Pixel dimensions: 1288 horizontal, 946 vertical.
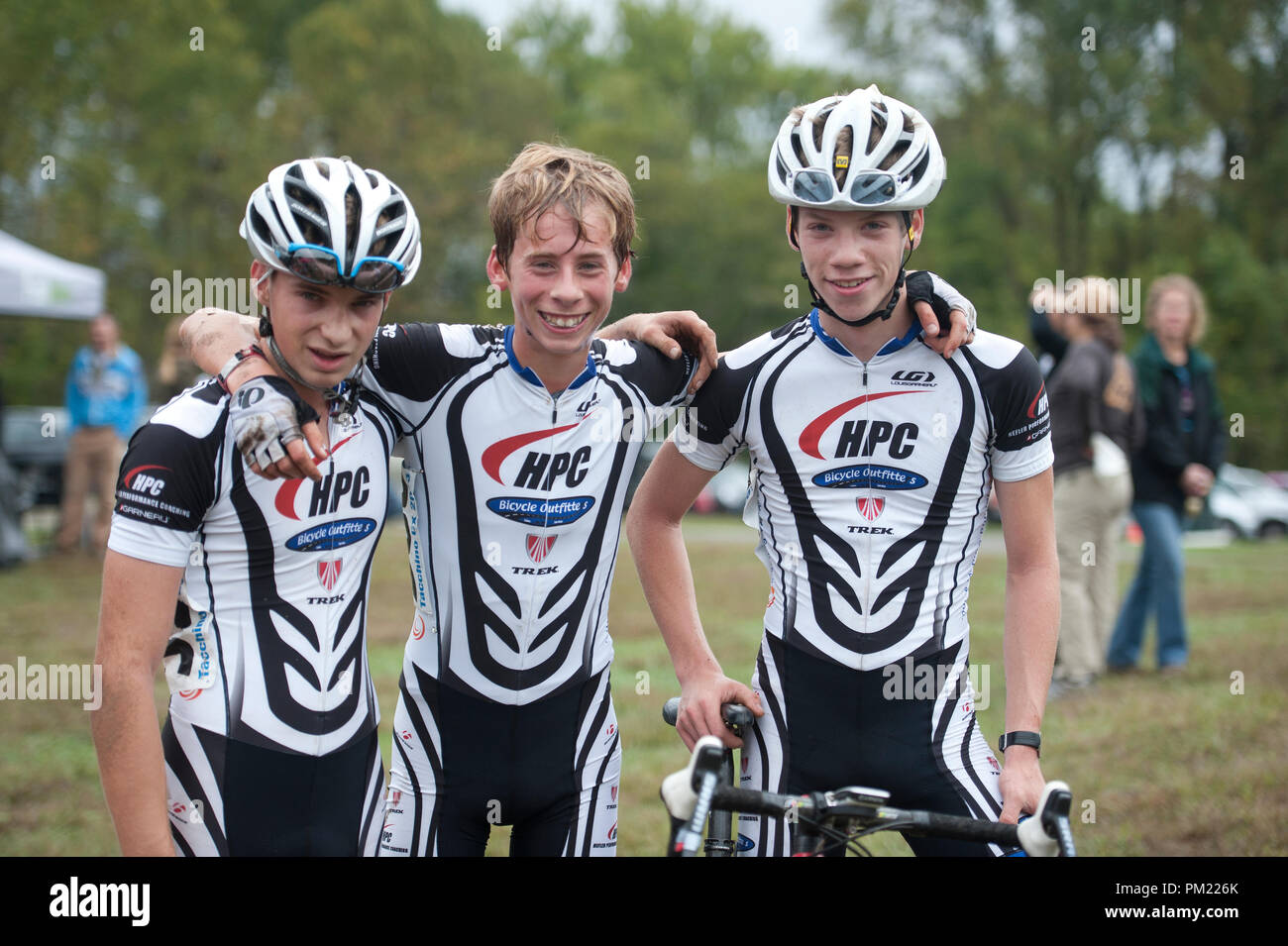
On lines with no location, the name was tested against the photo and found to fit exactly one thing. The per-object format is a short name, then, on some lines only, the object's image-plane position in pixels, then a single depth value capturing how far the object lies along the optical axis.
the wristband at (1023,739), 3.28
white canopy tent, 14.30
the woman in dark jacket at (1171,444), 9.02
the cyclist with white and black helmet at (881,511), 3.34
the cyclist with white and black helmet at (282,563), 2.90
